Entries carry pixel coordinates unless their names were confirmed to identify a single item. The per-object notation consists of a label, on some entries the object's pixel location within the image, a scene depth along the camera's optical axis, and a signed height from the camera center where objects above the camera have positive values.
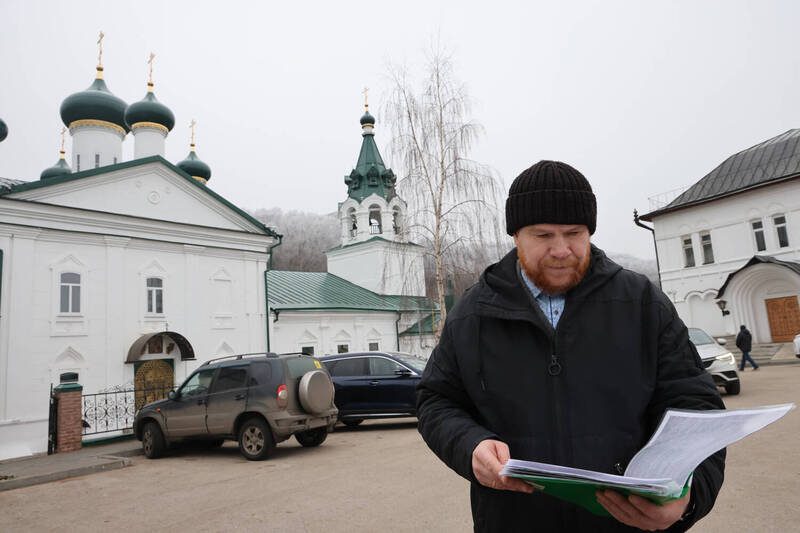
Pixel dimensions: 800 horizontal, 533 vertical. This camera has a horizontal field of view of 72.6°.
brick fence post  12.04 -1.14
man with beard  1.75 -0.12
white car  12.45 -1.00
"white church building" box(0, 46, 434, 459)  14.25 +2.53
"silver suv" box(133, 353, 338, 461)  9.81 -0.99
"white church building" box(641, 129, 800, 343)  24.98 +3.75
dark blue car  12.77 -0.94
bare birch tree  17.50 +4.84
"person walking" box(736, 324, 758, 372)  18.95 -0.73
